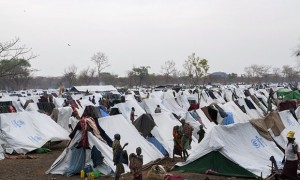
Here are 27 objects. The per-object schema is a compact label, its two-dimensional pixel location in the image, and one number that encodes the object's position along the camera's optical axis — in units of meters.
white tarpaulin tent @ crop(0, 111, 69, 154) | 16.11
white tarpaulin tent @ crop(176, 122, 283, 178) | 11.56
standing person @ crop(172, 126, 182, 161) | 13.96
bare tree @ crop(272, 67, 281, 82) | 121.18
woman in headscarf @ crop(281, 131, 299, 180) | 9.89
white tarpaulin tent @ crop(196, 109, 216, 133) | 18.83
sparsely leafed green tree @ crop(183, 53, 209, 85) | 41.40
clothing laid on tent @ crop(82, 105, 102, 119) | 14.79
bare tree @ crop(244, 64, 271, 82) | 121.39
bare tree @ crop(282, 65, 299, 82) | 106.68
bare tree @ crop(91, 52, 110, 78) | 89.87
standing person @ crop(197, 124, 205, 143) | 14.59
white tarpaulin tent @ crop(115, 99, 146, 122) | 23.09
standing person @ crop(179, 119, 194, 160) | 13.91
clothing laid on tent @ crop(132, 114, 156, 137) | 15.28
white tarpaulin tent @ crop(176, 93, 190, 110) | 32.36
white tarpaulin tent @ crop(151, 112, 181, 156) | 15.41
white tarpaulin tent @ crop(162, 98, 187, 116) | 30.91
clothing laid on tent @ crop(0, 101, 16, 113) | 21.69
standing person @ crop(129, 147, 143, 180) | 9.43
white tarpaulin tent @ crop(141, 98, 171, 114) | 27.69
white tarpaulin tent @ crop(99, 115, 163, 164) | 13.49
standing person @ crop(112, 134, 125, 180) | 10.16
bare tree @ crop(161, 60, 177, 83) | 100.69
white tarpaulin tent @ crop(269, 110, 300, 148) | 14.72
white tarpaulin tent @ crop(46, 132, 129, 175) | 12.03
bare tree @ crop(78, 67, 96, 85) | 88.81
